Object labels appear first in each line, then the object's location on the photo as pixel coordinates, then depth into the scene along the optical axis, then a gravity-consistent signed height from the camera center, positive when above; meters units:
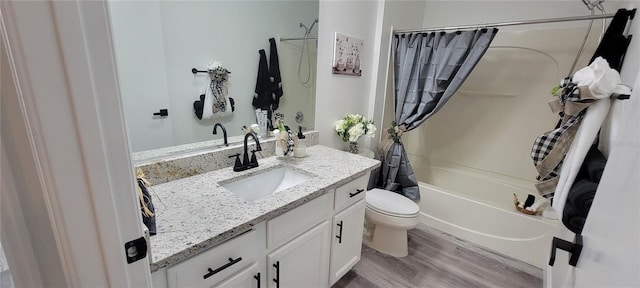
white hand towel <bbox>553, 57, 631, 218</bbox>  1.00 -0.09
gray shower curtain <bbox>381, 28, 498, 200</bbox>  2.01 +0.08
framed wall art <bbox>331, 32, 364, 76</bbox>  1.94 +0.22
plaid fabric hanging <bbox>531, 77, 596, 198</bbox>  1.10 -0.21
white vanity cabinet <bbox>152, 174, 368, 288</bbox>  0.87 -0.71
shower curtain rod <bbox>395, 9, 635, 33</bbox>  1.51 +0.44
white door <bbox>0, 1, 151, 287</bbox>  0.37 -0.12
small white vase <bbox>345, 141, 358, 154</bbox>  2.16 -0.52
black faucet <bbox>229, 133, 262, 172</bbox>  1.41 -0.44
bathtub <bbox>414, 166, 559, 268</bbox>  1.93 -1.04
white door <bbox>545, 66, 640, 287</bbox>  0.41 -0.24
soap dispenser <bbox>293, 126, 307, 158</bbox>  1.65 -0.43
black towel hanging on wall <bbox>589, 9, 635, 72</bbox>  1.32 +0.26
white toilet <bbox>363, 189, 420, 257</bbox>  1.88 -0.96
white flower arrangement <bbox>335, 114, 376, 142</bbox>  2.06 -0.35
